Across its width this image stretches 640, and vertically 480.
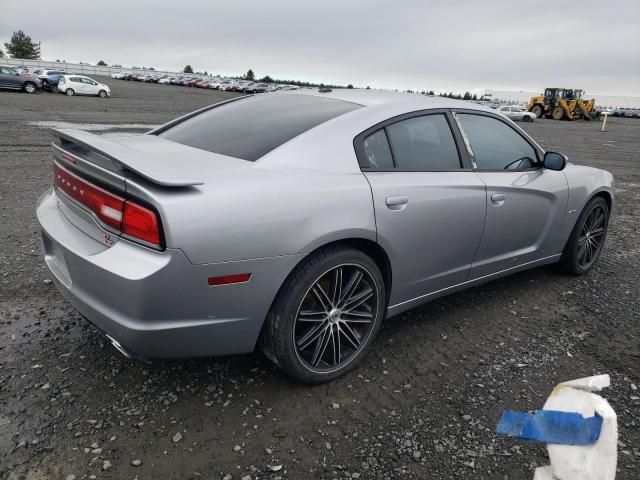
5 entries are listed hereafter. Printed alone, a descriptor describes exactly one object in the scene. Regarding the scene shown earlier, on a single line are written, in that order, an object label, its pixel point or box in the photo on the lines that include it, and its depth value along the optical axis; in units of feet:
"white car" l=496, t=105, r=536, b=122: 117.60
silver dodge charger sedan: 6.97
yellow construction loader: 129.70
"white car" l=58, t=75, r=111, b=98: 100.69
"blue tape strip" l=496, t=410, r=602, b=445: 4.34
